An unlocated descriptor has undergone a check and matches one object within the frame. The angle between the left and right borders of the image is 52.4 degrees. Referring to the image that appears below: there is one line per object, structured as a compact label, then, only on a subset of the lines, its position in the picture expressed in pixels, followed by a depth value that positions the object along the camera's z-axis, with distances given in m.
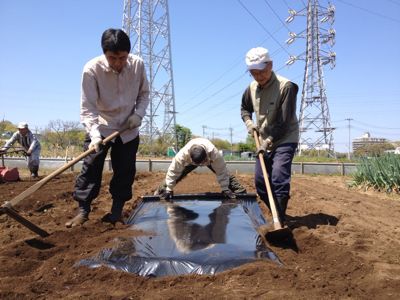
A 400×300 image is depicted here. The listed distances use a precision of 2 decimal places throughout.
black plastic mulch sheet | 2.36
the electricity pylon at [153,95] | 27.56
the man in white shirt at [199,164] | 4.80
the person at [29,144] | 9.53
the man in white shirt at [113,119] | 3.62
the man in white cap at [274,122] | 3.73
